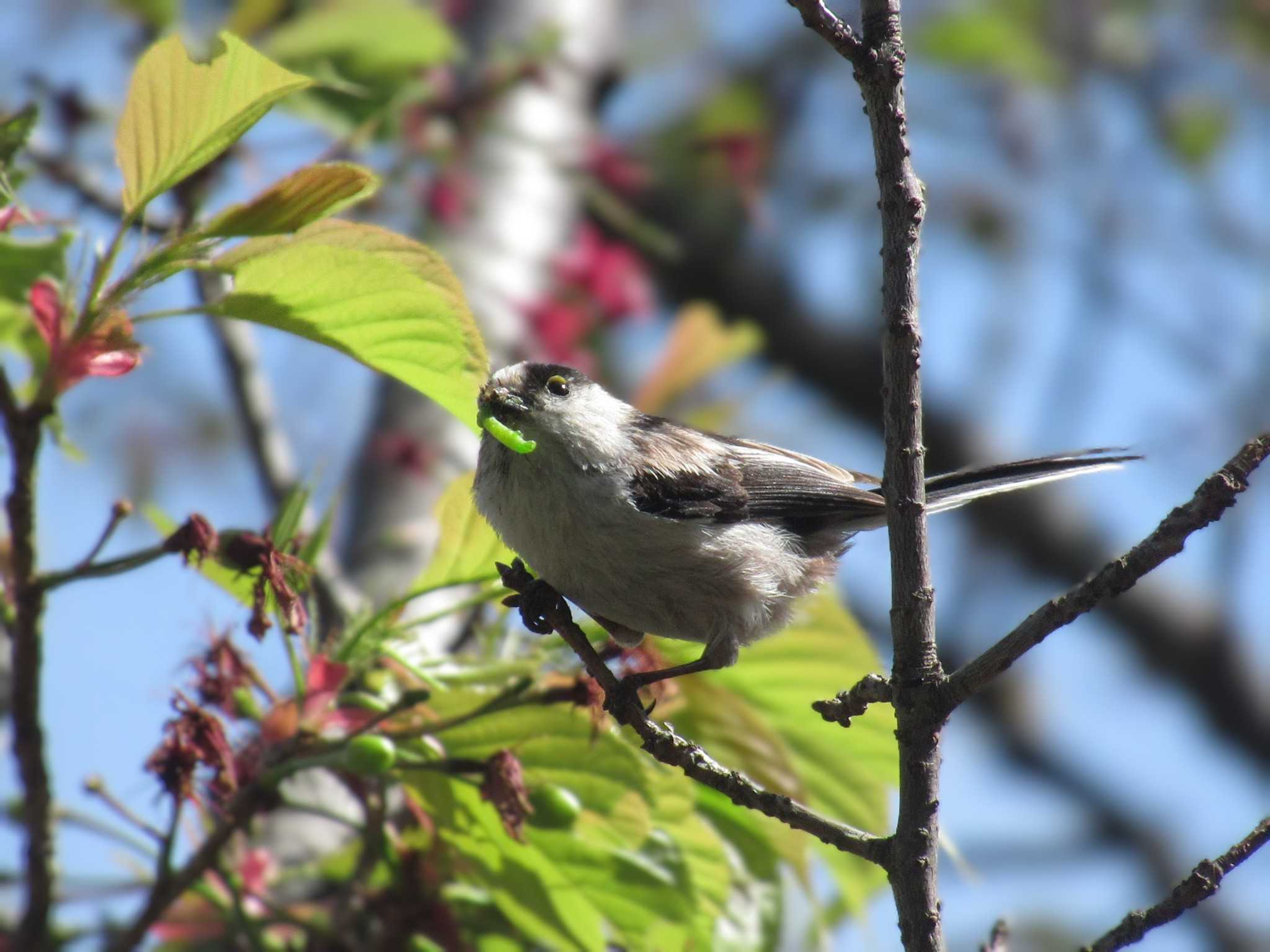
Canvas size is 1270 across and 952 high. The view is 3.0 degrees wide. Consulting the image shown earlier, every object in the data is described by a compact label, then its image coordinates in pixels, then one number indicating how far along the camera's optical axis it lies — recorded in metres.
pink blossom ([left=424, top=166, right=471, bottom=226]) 5.50
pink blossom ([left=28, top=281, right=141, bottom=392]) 4.32
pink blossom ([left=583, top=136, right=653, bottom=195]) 5.77
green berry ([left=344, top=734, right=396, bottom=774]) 4.33
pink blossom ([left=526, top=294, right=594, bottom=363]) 5.26
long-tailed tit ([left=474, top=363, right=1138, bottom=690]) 4.39
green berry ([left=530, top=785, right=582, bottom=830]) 4.35
